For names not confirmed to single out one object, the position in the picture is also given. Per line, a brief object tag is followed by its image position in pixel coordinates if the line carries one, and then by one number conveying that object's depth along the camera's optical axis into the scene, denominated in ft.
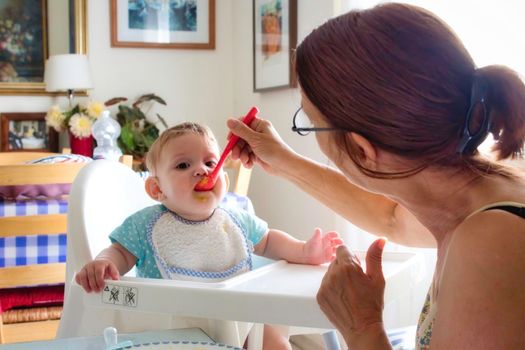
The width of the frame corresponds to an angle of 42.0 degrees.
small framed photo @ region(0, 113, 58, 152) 12.22
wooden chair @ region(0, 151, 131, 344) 6.95
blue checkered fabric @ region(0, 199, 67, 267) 7.11
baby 4.34
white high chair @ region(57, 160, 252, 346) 3.58
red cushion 7.39
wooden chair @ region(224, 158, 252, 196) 8.96
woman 2.29
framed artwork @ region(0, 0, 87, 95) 12.20
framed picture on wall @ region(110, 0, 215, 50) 12.75
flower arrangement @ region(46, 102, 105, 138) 11.57
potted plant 12.01
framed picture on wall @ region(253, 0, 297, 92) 9.91
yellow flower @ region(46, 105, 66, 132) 11.91
